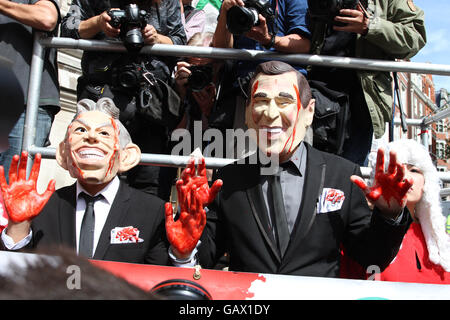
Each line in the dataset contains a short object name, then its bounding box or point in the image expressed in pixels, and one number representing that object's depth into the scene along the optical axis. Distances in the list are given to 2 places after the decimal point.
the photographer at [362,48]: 2.70
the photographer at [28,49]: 2.70
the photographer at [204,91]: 2.93
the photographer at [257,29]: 2.65
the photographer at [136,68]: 2.76
